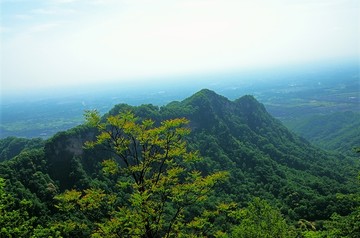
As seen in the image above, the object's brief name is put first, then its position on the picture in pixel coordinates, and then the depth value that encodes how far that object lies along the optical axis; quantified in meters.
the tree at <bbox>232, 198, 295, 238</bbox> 33.97
